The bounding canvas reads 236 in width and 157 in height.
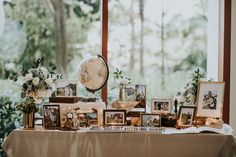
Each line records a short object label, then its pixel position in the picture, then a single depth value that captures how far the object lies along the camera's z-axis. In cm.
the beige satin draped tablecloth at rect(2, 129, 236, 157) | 253
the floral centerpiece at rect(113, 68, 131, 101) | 309
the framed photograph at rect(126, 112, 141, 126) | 290
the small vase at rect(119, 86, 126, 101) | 307
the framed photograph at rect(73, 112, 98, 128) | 283
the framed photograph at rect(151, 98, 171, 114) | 298
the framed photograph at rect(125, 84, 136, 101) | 309
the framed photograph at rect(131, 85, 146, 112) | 305
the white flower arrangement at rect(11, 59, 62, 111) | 281
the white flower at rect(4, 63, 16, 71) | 362
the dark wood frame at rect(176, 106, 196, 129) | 281
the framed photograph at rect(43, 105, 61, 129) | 276
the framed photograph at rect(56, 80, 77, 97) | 302
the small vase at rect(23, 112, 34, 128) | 277
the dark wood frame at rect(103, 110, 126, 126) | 285
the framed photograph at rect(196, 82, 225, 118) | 280
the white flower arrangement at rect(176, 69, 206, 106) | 301
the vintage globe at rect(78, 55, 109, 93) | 304
